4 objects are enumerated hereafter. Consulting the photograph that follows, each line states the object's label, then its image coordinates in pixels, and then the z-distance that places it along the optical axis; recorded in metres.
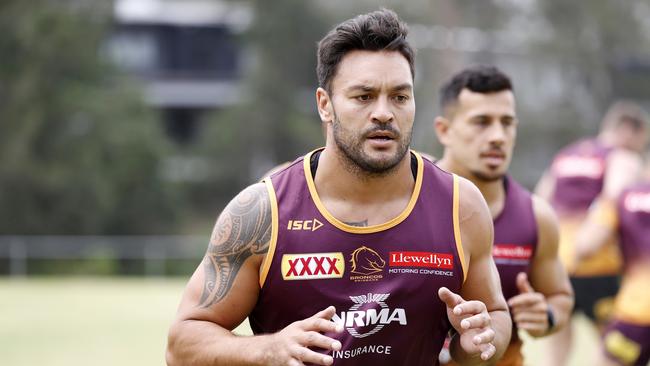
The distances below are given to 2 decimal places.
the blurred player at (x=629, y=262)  16.05
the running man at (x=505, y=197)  12.11
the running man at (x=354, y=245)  8.74
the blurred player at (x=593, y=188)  21.19
